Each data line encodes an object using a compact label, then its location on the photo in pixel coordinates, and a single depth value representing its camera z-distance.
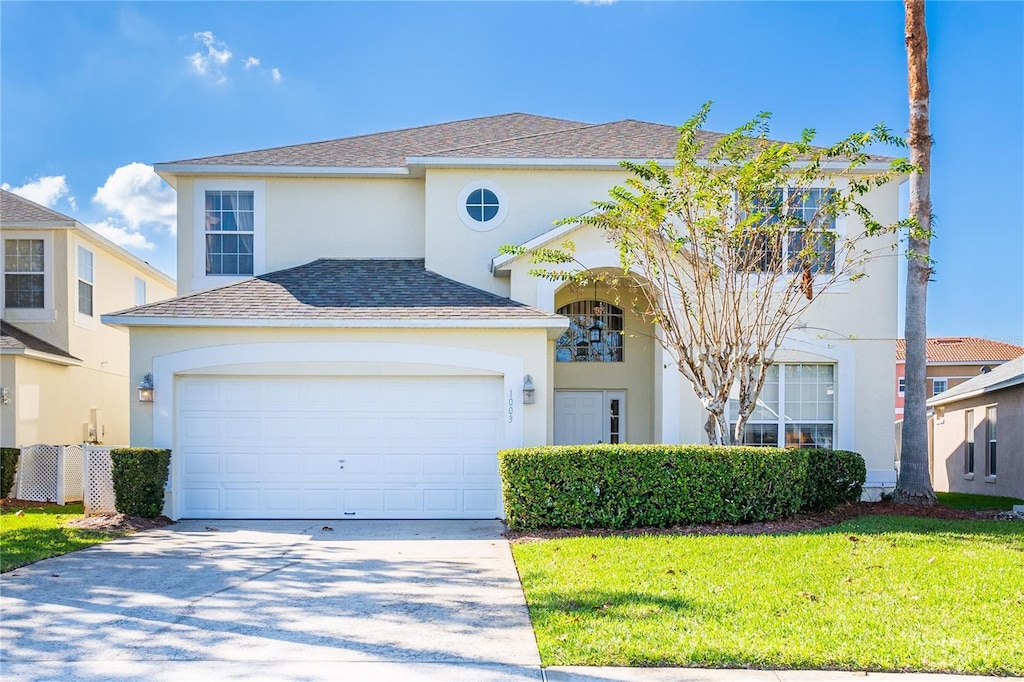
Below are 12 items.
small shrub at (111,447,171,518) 12.05
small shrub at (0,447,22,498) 15.50
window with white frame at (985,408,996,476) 20.98
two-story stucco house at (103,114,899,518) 12.95
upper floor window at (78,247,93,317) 19.08
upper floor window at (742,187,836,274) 12.11
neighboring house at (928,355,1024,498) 19.14
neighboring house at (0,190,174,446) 16.59
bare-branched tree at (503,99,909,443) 11.87
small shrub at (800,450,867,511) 12.09
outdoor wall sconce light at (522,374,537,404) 12.90
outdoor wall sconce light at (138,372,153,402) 12.79
